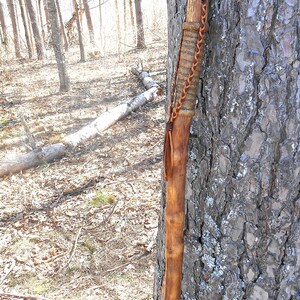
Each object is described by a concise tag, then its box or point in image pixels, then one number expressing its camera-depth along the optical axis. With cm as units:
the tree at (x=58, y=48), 815
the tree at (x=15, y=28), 1521
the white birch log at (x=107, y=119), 536
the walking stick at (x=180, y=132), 84
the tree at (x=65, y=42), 1779
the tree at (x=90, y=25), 1696
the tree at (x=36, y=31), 1240
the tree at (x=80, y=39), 1154
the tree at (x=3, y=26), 1458
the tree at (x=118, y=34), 1442
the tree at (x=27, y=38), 1495
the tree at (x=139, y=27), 1373
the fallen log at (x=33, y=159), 460
